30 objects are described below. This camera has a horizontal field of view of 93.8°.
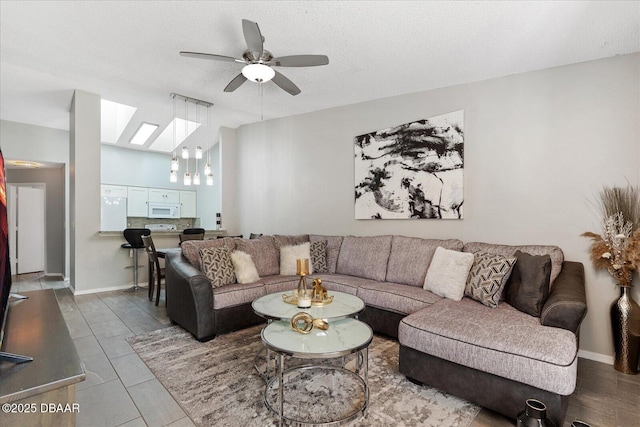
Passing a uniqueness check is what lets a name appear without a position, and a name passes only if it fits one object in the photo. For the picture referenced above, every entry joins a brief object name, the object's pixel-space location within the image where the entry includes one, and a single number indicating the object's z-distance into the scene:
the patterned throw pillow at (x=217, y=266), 3.05
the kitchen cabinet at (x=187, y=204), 7.74
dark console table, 0.95
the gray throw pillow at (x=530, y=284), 2.19
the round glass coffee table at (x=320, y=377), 1.67
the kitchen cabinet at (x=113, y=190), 6.49
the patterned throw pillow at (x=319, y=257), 3.86
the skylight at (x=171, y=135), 5.87
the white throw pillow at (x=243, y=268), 3.20
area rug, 1.72
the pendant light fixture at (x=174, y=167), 4.35
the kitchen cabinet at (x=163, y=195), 7.25
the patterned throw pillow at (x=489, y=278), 2.37
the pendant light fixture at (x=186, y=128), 4.37
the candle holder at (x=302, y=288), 2.26
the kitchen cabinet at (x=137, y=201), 6.87
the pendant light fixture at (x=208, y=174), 4.62
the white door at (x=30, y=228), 6.14
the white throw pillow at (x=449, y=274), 2.60
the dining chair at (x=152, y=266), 3.94
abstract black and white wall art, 3.30
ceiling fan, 2.45
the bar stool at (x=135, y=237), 4.50
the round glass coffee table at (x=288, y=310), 2.09
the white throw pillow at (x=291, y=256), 3.72
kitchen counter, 4.63
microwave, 7.23
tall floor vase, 2.23
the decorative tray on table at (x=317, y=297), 2.37
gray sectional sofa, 1.63
